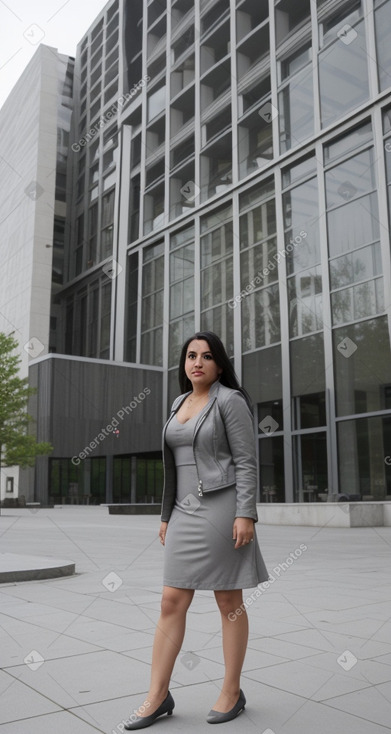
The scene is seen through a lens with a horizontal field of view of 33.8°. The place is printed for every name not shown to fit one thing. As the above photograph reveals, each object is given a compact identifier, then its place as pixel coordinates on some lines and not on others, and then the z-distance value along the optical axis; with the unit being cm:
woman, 299
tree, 2761
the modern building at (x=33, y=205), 4128
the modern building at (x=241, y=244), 2400
